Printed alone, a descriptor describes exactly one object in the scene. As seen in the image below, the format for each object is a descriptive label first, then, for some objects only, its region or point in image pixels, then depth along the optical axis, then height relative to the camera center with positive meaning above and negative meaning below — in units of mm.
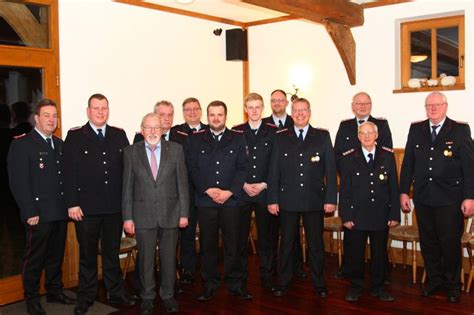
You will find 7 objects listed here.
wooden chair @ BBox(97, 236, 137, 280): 4886 -966
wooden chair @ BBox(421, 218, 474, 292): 4711 -922
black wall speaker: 6910 +1300
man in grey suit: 4094 -440
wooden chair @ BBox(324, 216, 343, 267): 5574 -909
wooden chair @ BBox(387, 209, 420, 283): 5020 -910
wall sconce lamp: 6684 +605
